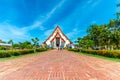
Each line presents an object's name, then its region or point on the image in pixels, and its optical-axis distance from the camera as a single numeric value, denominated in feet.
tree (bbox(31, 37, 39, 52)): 50.41
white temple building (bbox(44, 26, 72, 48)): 82.89
